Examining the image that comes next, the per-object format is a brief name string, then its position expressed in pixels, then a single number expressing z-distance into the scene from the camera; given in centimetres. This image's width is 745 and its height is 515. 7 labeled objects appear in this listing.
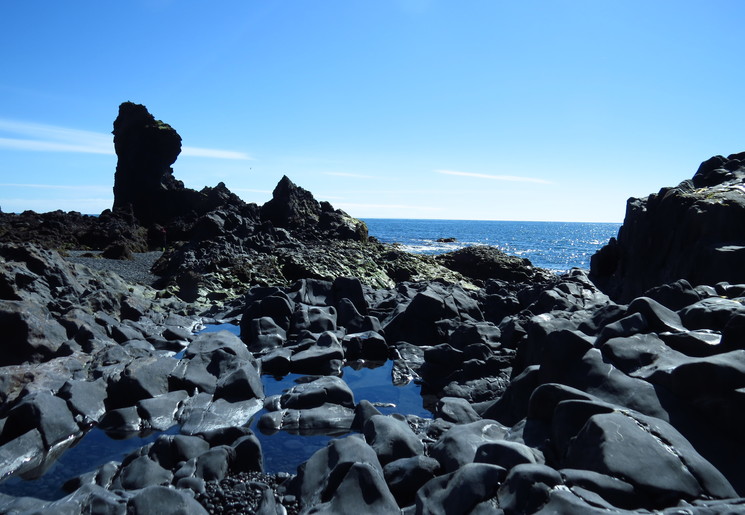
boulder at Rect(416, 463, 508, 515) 485
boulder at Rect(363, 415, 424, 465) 694
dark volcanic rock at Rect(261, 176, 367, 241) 3947
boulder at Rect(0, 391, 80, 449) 809
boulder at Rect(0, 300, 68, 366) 1117
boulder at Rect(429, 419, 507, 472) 618
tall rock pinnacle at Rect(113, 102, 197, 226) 6425
